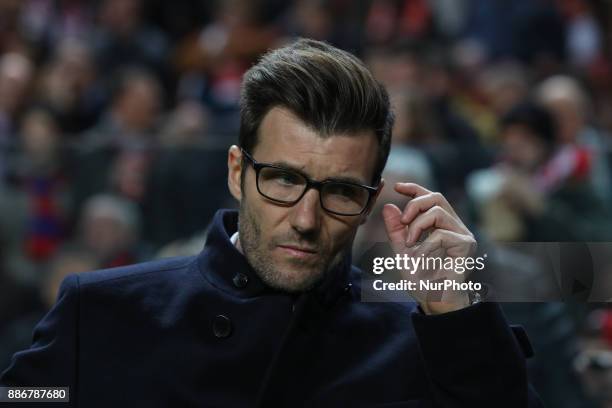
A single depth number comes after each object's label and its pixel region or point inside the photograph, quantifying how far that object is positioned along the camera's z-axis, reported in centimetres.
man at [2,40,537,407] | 575
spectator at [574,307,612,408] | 925
